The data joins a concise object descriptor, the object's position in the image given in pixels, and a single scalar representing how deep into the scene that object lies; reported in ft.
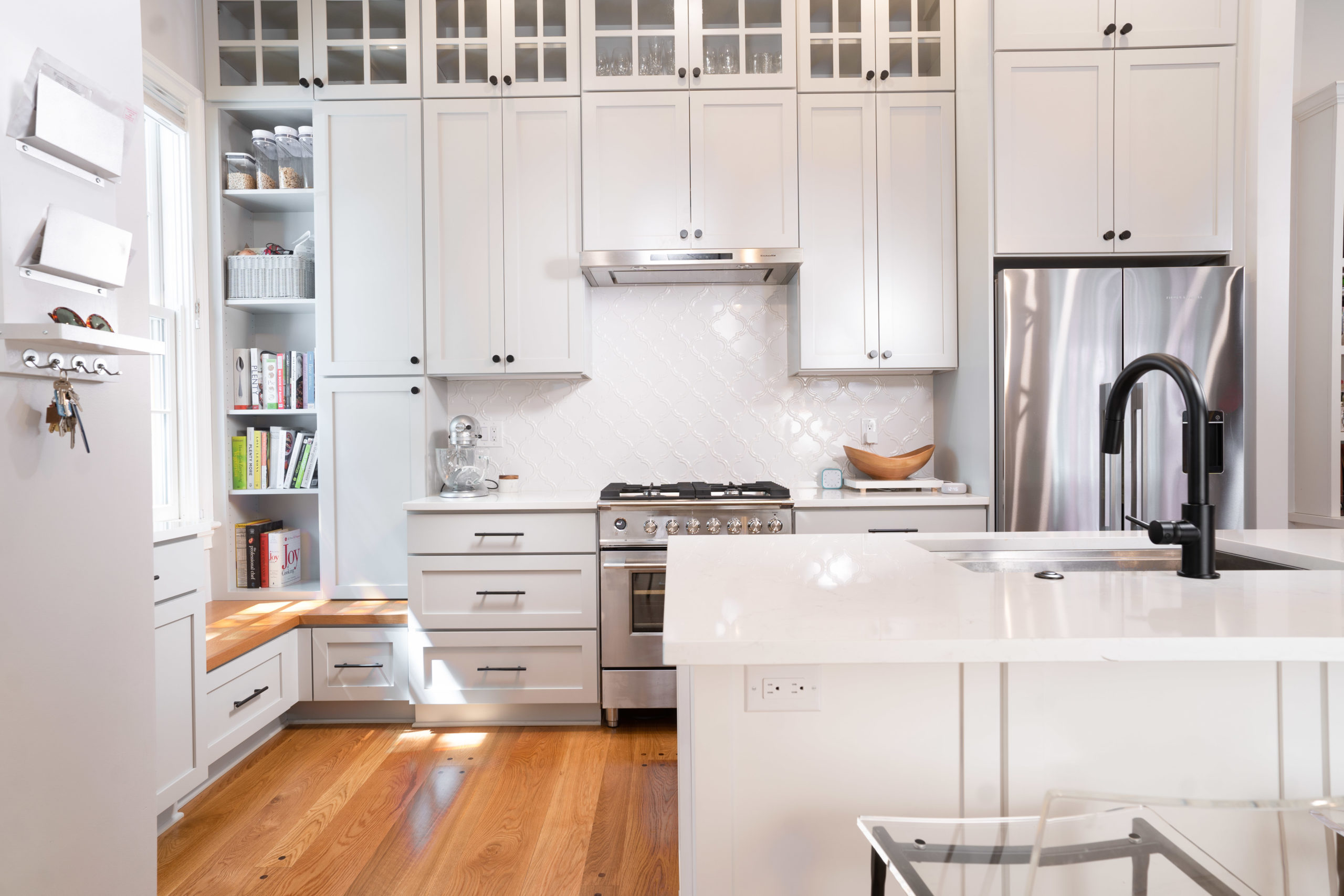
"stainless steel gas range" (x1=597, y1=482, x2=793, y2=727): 9.32
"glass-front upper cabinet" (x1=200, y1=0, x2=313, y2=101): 9.94
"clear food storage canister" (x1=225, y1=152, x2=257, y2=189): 10.14
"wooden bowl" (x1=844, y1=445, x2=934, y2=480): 10.28
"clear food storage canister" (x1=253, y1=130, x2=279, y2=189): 10.17
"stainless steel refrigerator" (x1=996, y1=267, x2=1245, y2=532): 8.57
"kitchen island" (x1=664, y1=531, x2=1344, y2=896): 3.11
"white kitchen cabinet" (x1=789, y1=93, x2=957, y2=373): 9.92
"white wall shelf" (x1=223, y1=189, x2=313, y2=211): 10.11
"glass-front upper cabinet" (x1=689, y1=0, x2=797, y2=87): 9.83
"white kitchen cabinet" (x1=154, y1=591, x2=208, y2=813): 6.82
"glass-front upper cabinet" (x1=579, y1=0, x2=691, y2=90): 9.86
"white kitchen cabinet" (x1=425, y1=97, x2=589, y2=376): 9.97
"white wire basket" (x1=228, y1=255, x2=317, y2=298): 10.19
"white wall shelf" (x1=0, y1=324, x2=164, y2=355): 3.91
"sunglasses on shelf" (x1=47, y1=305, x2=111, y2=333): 4.30
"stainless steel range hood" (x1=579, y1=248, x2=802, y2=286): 9.68
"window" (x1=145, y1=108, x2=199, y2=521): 9.37
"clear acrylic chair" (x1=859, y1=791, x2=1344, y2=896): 2.35
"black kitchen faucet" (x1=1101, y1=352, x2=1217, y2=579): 3.72
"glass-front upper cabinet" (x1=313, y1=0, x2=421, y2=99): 9.93
